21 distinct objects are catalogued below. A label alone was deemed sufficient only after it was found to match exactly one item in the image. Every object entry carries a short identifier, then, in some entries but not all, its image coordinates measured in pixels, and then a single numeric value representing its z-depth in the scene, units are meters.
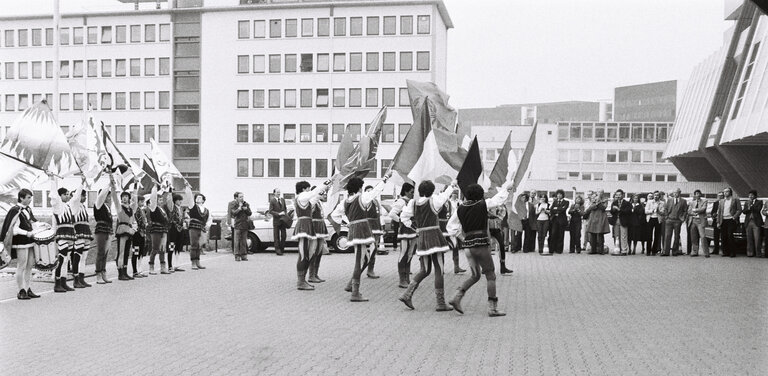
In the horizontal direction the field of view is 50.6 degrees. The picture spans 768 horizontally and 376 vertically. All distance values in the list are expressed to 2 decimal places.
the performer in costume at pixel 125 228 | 15.47
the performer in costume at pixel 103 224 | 14.51
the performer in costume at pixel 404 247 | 13.98
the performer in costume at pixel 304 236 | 13.86
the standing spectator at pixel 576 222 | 23.34
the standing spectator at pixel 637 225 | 22.62
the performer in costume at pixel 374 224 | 14.71
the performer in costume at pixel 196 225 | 18.05
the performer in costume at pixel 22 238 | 12.27
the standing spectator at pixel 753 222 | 20.69
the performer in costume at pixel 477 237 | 10.75
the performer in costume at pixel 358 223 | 12.59
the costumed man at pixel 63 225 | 13.52
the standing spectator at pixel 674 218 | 21.83
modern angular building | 31.52
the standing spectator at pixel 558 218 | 23.08
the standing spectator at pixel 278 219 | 22.31
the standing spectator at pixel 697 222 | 21.53
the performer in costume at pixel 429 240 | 11.45
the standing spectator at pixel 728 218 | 21.09
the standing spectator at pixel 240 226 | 21.08
